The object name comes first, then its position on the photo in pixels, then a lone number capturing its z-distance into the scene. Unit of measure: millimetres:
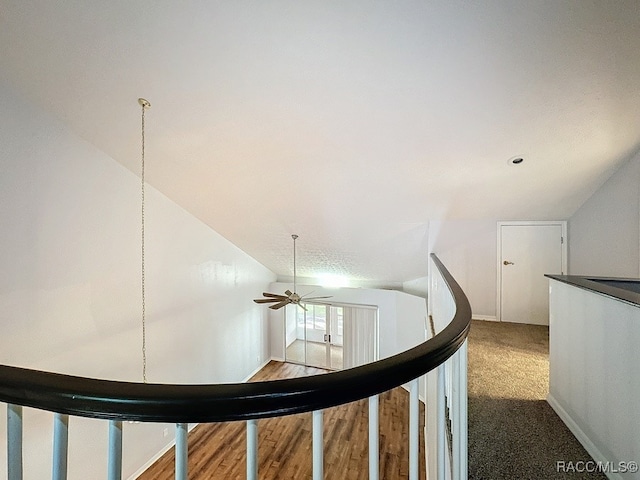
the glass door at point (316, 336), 8141
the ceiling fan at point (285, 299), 4738
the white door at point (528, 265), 4441
